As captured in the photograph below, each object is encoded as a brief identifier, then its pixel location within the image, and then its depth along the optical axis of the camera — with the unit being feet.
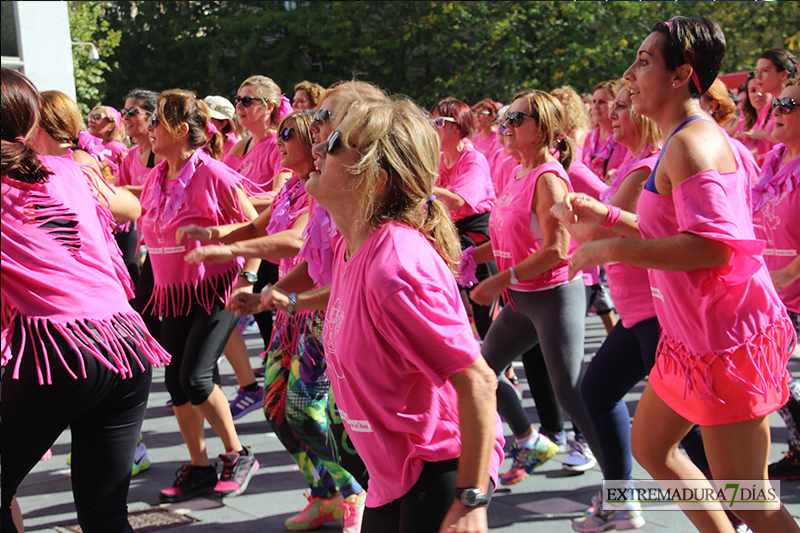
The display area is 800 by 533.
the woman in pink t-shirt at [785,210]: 13.16
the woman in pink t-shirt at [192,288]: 13.29
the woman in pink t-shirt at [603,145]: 19.25
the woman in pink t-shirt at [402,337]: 5.80
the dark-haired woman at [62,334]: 7.73
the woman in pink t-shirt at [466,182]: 18.25
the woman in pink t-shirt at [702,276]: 7.39
